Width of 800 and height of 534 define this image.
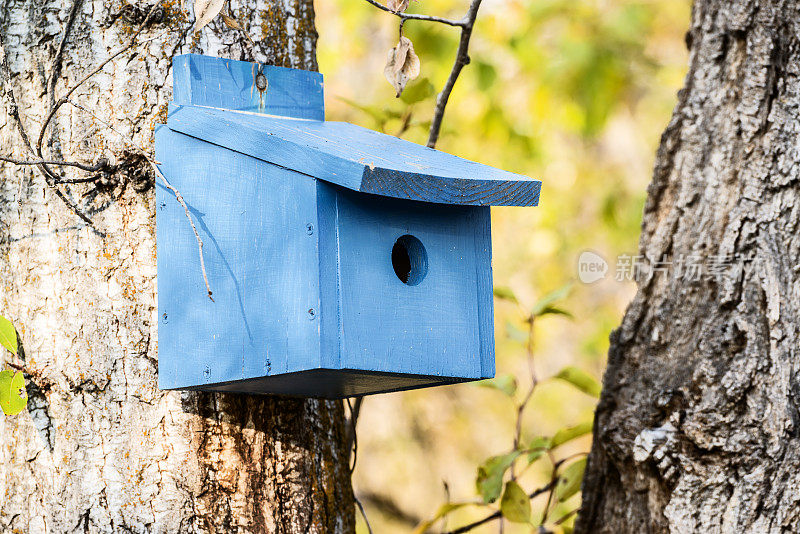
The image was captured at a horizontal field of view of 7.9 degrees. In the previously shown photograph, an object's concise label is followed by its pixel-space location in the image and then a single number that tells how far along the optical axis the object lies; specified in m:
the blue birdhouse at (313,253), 4.49
